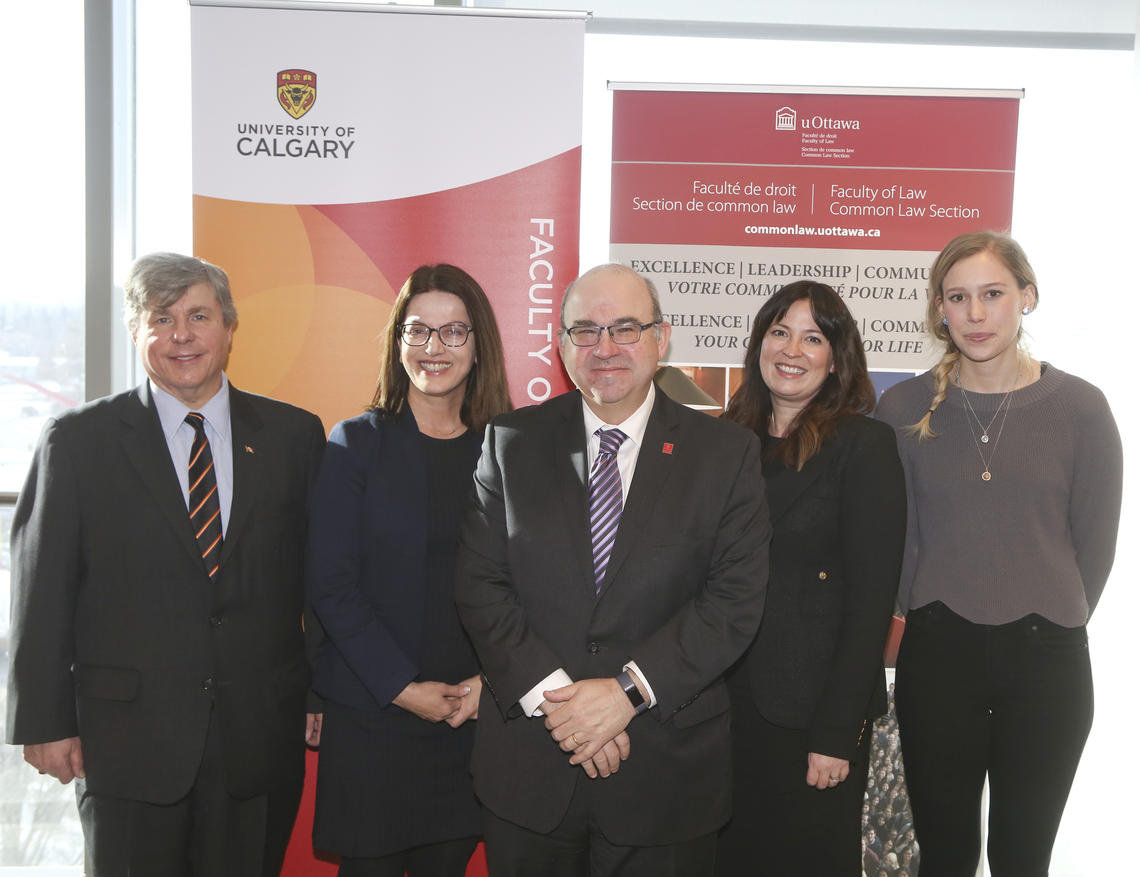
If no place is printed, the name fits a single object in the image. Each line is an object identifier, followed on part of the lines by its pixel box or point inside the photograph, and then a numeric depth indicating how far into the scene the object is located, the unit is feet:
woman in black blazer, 6.93
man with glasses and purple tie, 6.08
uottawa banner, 10.96
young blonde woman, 7.45
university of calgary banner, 10.19
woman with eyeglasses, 7.13
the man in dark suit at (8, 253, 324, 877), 6.84
